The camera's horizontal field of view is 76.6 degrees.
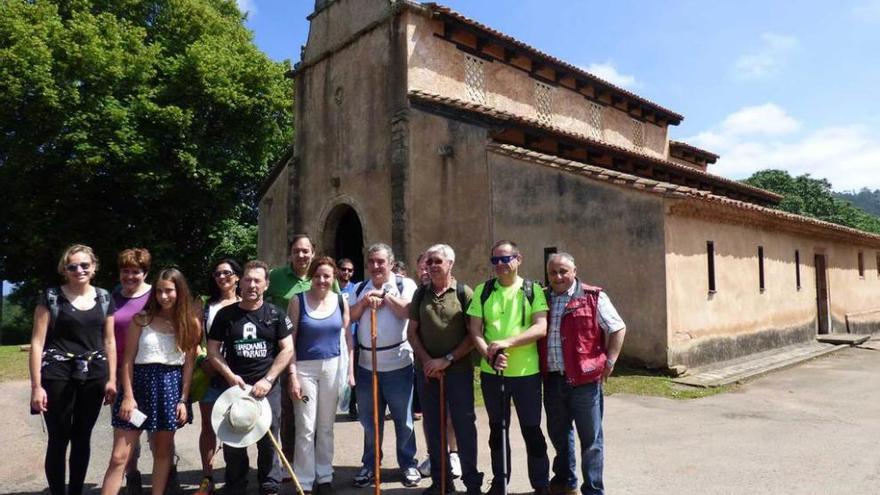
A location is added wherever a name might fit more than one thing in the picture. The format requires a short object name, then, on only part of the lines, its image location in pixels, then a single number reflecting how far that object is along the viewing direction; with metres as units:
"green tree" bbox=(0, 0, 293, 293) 16.02
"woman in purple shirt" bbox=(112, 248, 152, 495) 4.16
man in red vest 3.98
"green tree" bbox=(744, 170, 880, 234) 41.34
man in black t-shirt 4.07
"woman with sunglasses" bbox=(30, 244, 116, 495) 3.99
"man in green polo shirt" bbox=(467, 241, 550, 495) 4.08
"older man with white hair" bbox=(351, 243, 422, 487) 4.61
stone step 8.91
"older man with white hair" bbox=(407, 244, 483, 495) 4.21
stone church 9.62
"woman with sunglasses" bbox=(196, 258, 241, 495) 4.25
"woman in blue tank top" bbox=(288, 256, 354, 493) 4.27
